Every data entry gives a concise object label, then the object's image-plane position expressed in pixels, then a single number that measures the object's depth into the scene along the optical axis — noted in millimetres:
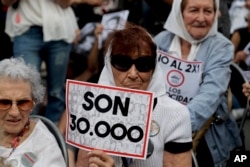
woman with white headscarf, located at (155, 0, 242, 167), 4711
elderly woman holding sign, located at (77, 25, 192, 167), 3689
